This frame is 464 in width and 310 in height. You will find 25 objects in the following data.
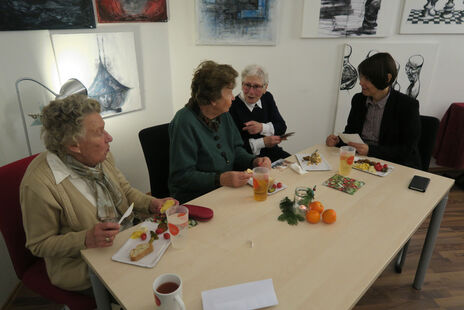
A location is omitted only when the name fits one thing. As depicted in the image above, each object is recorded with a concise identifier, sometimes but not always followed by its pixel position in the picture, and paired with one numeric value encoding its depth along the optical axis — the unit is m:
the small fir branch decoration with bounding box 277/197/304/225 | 1.30
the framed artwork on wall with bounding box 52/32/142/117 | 2.19
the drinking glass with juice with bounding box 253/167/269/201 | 1.42
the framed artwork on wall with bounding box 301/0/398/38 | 2.96
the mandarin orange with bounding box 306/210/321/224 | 1.28
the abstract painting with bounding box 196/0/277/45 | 2.90
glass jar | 1.35
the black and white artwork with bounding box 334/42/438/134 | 3.08
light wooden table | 0.96
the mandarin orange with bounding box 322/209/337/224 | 1.28
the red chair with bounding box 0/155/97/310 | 1.27
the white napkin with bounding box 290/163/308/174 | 1.74
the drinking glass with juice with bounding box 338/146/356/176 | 1.64
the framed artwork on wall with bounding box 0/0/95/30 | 1.83
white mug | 0.83
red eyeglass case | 1.29
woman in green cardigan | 1.64
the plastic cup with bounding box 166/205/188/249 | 1.15
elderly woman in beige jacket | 1.15
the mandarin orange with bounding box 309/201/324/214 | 1.31
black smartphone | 1.55
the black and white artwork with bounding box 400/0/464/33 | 2.96
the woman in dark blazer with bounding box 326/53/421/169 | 1.92
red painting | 2.34
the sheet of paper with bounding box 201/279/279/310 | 0.91
